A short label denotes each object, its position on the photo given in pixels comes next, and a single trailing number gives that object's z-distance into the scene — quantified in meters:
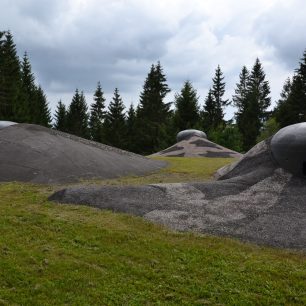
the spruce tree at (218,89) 61.16
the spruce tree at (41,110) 54.30
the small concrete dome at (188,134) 36.35
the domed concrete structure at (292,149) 12.52
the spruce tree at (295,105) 47.41
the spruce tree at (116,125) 54.72
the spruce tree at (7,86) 47.28
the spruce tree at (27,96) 49.16
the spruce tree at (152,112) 55.21
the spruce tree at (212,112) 56.25
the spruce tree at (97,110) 66.88
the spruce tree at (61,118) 61.21
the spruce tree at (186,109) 51.81
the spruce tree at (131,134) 55.97
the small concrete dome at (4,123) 21.96
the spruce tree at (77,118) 60.16
